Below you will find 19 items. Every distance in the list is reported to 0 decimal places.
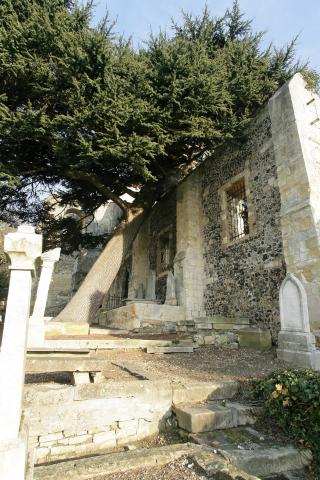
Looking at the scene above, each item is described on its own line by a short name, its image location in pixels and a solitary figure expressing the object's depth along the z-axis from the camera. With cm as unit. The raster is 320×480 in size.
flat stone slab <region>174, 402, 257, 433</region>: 306
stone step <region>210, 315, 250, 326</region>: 782
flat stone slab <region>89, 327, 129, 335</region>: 845
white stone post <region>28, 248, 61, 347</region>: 604
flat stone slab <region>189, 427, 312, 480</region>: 250
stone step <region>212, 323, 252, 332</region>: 774
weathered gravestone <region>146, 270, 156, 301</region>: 1267
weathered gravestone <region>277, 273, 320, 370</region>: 512
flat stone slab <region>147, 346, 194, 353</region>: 630
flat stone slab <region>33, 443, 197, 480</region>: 215
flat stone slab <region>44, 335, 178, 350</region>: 623
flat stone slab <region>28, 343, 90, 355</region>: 417
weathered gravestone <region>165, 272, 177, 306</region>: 1017
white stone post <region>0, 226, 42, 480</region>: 199
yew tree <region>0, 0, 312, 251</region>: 783
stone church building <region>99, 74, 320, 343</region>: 724
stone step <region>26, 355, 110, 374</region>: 339
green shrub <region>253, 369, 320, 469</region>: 295
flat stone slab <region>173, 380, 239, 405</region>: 355
